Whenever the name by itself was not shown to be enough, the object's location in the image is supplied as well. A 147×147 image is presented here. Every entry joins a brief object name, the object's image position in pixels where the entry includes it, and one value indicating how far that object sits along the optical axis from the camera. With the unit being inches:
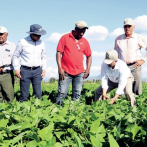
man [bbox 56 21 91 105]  230.2
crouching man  209.5
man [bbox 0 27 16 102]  231.6
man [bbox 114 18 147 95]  248.8
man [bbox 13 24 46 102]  228.8
